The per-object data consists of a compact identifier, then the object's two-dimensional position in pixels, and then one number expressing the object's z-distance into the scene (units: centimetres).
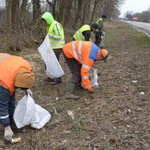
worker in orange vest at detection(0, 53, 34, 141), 291
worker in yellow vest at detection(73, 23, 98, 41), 667
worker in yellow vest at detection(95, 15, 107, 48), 957
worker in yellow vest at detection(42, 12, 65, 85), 548
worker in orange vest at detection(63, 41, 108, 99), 436
